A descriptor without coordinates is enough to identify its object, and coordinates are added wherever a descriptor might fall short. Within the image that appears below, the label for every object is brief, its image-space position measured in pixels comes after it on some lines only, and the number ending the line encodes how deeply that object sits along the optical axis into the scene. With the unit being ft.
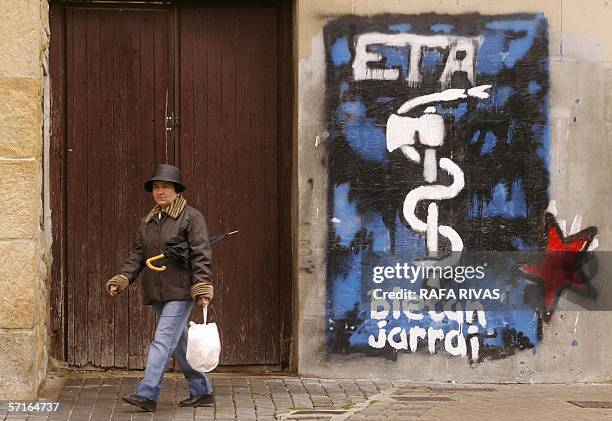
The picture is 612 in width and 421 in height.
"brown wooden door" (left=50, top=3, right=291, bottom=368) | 49.51
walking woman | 41.04
